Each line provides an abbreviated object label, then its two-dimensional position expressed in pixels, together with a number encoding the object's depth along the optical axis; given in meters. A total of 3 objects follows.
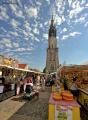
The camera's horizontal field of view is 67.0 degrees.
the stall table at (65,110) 2.26
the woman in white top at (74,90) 4.59
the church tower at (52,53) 36.14
